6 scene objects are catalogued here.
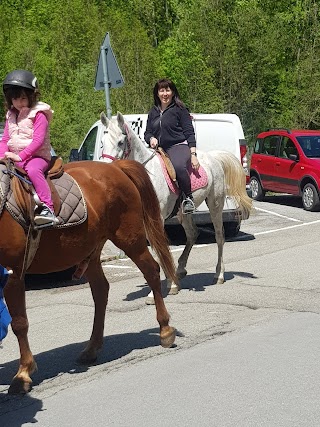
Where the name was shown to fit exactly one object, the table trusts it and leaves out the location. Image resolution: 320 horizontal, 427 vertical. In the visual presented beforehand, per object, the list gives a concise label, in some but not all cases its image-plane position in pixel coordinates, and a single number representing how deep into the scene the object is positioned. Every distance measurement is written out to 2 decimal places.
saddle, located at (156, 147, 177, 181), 10.46
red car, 20.47
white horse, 9.97
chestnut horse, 6.22
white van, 15.12
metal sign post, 13.45
